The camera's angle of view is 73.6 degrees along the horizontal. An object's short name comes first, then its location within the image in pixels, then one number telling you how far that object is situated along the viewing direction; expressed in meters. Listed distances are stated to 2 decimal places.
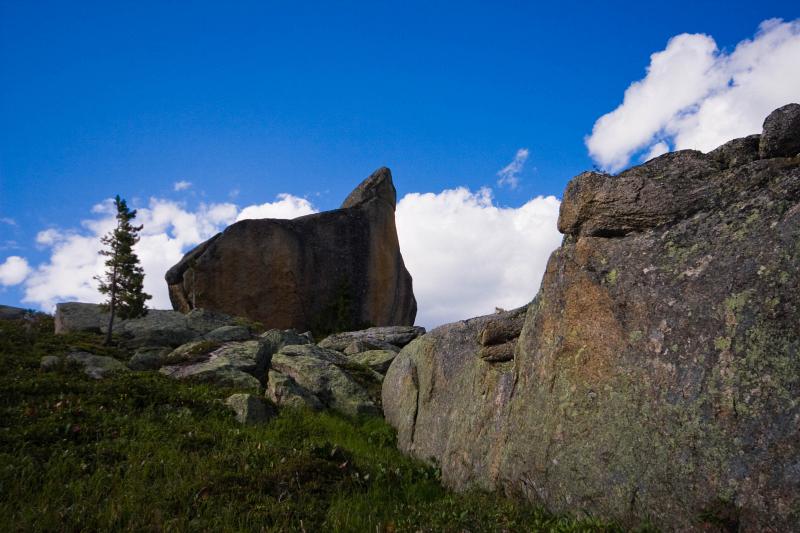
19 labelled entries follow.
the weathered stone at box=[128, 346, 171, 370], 23.65
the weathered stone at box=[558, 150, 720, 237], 8.63
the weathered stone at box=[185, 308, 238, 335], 36.00
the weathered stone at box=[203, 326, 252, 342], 26.61
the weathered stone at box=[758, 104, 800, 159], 8.10
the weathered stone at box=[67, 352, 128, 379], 19.75
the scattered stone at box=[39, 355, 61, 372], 19.45
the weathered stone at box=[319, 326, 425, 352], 34.47
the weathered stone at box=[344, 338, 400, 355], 29.36
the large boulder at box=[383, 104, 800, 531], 6.45
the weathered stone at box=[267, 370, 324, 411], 17.38
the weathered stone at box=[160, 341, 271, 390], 19.88
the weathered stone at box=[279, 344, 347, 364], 22.78
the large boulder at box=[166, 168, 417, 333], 45.91
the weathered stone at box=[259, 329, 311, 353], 25.68
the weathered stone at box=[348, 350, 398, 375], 24.72
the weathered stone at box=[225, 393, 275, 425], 14.88
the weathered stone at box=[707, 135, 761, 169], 8.56
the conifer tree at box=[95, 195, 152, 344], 35.31
